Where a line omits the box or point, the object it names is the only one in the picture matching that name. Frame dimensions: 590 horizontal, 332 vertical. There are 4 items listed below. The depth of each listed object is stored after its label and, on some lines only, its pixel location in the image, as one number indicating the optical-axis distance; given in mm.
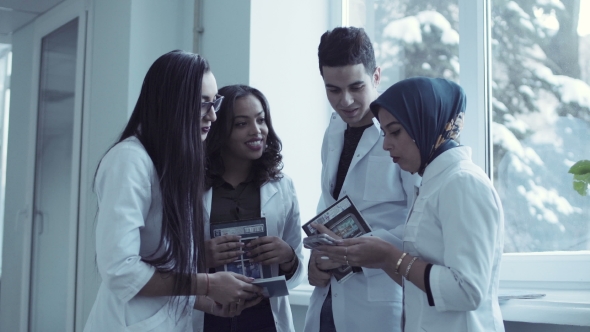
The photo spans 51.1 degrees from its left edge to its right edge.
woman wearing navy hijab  1493
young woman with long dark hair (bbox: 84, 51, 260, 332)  1643
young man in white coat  2033
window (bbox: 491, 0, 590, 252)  2527
